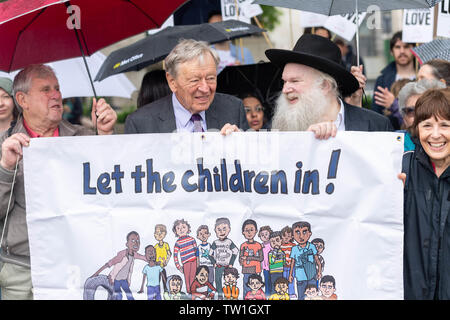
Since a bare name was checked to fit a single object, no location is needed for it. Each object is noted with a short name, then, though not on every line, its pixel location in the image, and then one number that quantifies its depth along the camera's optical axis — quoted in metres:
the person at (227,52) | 7.60
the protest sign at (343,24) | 7.19
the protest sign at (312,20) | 7.44
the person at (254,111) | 6.14
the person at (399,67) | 7.30
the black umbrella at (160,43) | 5.62
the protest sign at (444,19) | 6.26
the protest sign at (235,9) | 7.39
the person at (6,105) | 5.13
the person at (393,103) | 6.26
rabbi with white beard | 4.18
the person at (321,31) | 7.55
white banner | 3.52
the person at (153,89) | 5.27
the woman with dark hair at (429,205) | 3.44
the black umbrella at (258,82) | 6.38
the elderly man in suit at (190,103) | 4.16
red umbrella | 4.65
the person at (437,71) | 5.39
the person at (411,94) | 5.03
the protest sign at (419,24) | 6.90
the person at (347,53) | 8.17
